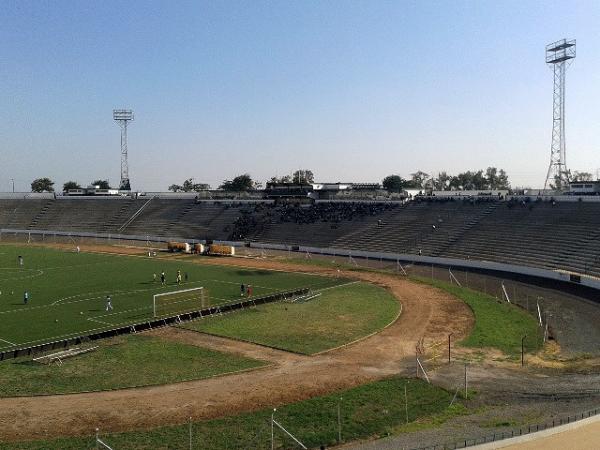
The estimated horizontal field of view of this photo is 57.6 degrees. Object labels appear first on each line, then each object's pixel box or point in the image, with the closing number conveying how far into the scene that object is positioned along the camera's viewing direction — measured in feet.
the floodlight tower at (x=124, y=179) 458.09
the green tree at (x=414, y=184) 600.48
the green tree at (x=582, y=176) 530.80
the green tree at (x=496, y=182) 633.90
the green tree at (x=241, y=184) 588.91
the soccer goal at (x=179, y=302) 128.63
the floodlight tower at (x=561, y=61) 255.70
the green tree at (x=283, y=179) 612.78
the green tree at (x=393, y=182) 525.02
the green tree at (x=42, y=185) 608.60
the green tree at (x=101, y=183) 607.65
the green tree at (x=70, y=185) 588.38
